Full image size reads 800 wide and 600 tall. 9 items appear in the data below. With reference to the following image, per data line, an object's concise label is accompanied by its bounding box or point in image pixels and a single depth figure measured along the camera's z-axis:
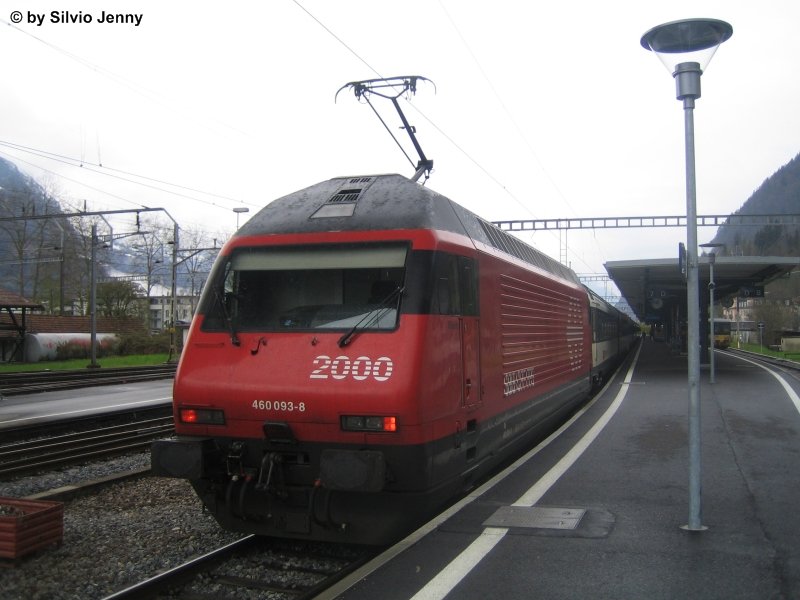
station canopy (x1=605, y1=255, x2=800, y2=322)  24.55
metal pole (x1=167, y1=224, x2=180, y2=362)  34.16
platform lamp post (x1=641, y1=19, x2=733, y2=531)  5.70
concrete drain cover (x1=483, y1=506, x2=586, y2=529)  6.16
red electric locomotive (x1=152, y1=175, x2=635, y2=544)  5.19
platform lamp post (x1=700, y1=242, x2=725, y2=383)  19.43
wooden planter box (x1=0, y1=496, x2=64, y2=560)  5.71
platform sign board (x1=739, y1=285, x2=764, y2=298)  29.98
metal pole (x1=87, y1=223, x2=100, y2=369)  30.31
